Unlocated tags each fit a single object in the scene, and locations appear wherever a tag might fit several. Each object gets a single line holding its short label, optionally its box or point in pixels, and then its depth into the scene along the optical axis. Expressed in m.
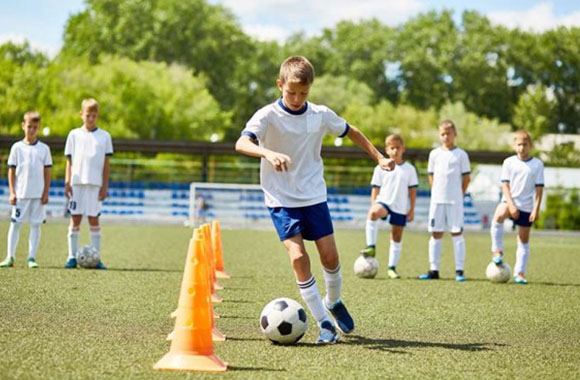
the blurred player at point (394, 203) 12.87
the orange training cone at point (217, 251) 11.88
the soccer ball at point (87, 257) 12.14
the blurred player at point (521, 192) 12.20
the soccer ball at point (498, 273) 11.82
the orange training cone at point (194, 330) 5.36
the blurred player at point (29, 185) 12.11
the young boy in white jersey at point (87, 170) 12.14
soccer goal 37.22
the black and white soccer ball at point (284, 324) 6.36
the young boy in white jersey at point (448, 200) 12.52
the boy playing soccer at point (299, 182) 6.57
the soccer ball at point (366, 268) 12.15
